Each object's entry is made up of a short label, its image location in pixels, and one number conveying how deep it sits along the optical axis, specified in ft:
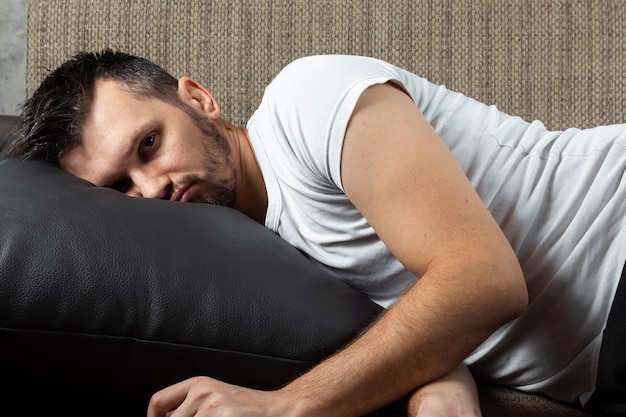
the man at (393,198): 5.70
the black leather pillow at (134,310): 5.69
